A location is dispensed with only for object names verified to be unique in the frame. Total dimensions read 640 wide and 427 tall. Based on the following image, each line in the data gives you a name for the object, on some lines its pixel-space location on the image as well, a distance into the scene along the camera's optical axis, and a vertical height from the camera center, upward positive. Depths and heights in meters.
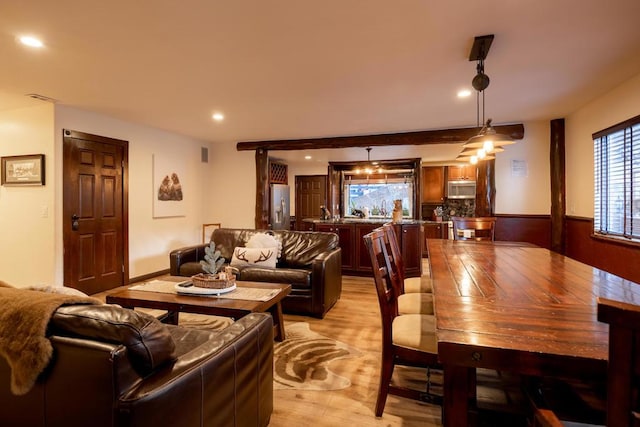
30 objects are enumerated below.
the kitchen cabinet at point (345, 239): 5.43 -0.44
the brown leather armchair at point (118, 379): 1.02 -0.55
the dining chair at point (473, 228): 3.63 -0.18
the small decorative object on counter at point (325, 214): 6.20 -0.04
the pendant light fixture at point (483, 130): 2.38 +0.65
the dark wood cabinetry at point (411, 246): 5.24 -0.54
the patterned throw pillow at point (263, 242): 3.94 -0.35
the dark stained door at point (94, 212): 4.03 +0.01
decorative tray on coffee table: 2.52 -0.60
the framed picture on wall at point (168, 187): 5.25 +0.43
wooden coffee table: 2.24 -0.65
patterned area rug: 2.20 -1.12
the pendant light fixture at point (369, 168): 8.10 +1.13
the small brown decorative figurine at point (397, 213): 5.63 -0.01
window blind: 2.96 +0.31
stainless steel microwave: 7.87 +0.55
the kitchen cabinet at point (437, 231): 6.55 -0.40
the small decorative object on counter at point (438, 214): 7.94 -0.05
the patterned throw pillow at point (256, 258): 3.78 -0.52
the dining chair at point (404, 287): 2.18 -0.59
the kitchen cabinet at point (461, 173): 7.96 +0.96
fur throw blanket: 1.06 -0.40
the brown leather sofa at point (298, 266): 3.41 -0.61
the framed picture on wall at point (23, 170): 3.89 +0.53
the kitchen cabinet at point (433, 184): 8.20 +0.70
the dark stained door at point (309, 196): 9.20 +0.46
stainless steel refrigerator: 7.08 +0.11
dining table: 0.93 -0.38
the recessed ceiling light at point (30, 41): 2.34 +1.24
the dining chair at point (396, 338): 1.68 -0.66
